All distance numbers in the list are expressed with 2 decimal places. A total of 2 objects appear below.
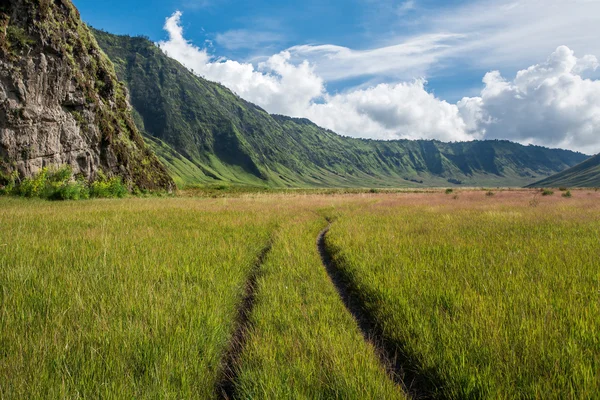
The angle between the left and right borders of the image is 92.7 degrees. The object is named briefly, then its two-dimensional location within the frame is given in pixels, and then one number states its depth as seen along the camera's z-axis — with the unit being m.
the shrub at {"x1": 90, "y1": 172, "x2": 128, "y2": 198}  30.38
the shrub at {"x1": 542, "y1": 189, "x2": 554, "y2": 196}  35.39
